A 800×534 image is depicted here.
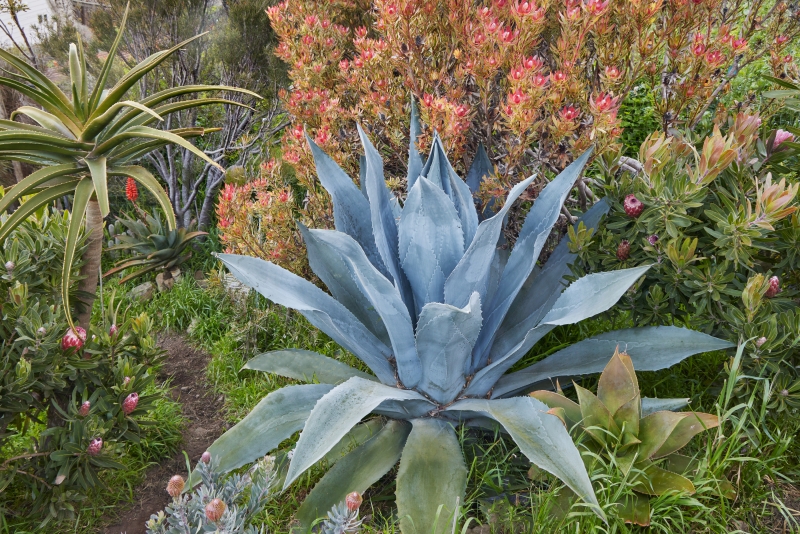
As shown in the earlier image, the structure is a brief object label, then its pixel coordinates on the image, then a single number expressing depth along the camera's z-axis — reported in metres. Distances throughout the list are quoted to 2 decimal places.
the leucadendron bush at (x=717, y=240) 1.69
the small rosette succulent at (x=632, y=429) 1.62
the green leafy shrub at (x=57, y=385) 1.80
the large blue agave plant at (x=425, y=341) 1.67
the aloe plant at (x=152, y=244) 3.81
